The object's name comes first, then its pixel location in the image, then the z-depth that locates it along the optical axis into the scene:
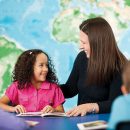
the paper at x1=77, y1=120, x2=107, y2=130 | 1.64
